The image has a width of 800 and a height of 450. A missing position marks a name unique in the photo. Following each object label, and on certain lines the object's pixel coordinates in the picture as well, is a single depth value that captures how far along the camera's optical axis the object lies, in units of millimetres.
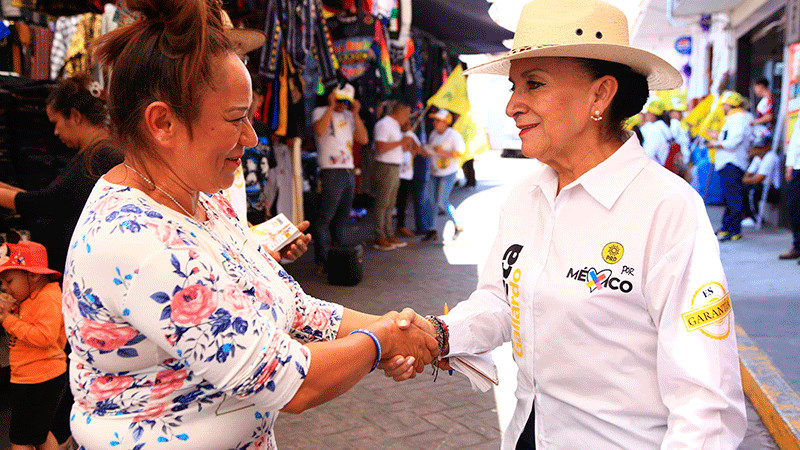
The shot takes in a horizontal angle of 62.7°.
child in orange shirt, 3428
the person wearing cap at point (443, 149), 11133
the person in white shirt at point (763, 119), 10969
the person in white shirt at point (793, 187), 8562
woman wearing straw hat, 1693
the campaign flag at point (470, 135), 11398
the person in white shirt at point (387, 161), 9922
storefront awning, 11094
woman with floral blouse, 1438
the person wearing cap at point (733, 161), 10773
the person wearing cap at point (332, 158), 8398
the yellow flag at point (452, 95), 10039
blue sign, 21844
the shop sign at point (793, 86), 9414
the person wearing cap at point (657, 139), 12891
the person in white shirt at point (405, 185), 11180
